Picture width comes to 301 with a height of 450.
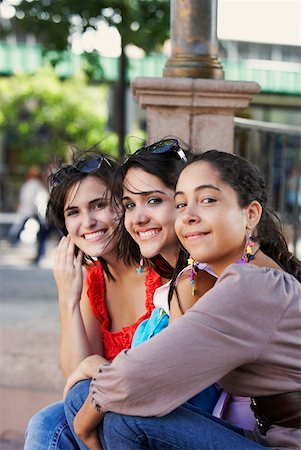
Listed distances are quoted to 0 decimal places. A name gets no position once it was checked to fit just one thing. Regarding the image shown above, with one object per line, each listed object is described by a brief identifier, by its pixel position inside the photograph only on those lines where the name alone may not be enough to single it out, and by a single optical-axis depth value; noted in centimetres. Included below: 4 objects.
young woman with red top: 323
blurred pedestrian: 1434
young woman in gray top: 218
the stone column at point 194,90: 409
